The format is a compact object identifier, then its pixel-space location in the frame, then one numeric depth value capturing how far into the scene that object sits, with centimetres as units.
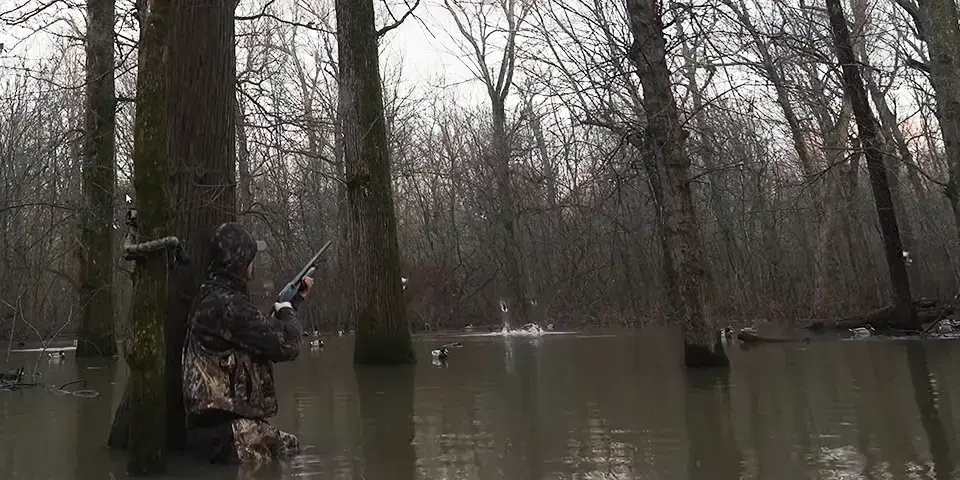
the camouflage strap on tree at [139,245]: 451
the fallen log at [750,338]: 1300
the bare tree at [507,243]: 2403
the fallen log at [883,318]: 1464
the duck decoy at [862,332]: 1420
